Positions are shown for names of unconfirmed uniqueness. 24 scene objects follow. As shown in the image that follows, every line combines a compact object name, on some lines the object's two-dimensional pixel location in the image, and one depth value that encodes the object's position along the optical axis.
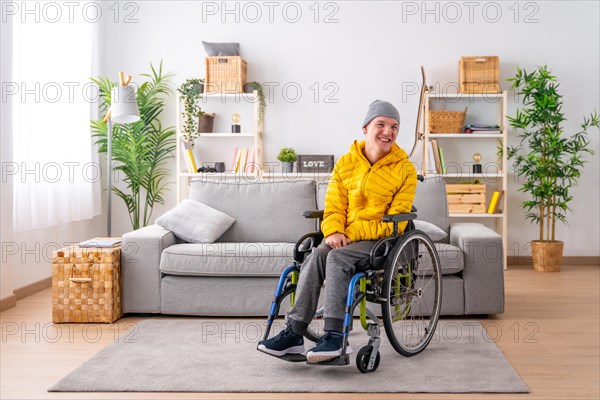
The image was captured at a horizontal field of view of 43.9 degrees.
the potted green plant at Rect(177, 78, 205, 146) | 6.07
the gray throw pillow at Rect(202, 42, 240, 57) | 6.13
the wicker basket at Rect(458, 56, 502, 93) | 6.00
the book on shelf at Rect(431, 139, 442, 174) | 5.98
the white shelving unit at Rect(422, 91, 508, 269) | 6.22
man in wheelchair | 3.00
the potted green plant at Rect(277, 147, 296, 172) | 6.10
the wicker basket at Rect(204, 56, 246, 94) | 6.05
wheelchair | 2.98
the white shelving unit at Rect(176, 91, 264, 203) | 6.34
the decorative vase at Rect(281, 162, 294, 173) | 6.10
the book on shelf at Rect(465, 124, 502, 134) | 6.03
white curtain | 4.80
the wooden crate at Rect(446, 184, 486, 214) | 5.95
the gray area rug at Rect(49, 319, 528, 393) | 2.84
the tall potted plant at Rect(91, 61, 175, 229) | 6.10
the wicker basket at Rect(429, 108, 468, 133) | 6.02
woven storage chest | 3.95
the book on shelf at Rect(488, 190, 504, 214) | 5.98
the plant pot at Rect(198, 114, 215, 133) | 6.21
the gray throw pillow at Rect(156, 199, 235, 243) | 4.25
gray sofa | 4.03
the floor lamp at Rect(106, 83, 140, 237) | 5.29
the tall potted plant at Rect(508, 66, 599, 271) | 5.83
